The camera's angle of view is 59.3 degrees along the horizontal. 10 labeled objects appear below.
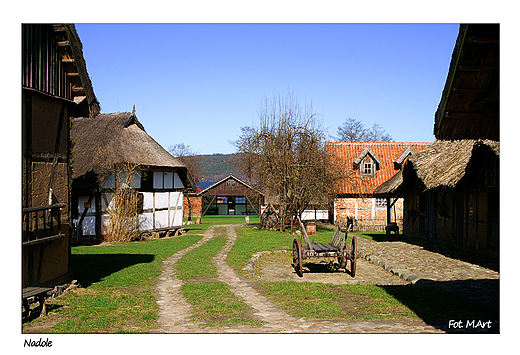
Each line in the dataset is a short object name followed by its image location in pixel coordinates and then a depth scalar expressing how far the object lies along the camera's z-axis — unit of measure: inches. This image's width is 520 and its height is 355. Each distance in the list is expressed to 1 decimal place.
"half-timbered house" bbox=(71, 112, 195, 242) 851.4
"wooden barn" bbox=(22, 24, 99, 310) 301.4
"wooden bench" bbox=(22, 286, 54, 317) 264.1
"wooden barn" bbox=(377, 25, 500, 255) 286.8
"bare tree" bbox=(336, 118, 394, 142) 2218.3
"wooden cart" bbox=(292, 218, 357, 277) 426.9
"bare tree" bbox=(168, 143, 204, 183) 2400.1
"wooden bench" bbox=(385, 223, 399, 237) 815.7
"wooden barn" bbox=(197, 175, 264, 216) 2007.9
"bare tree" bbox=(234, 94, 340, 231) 1026.7
